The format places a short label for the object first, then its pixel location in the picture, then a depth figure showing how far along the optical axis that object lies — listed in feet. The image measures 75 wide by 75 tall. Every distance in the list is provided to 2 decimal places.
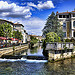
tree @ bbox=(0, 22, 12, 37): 139.56
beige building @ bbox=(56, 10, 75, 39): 136.48
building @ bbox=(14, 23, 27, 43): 266.04
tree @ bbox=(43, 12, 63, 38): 137.90
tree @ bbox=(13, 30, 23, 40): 213.75
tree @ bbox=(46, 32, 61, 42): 112.89
